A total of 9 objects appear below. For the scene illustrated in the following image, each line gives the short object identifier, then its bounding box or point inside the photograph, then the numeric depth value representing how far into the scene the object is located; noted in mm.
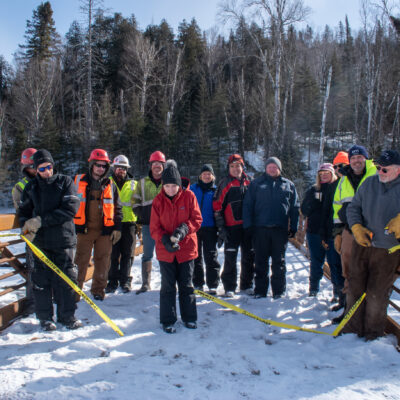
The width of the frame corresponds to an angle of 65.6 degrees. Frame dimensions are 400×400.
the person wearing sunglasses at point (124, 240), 4965
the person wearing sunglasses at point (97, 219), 4273
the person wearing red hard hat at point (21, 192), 3927
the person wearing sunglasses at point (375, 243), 3123
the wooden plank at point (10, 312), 3564
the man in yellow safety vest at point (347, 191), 3838
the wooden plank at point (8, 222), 3527
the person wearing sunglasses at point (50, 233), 3514
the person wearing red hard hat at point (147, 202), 4867
